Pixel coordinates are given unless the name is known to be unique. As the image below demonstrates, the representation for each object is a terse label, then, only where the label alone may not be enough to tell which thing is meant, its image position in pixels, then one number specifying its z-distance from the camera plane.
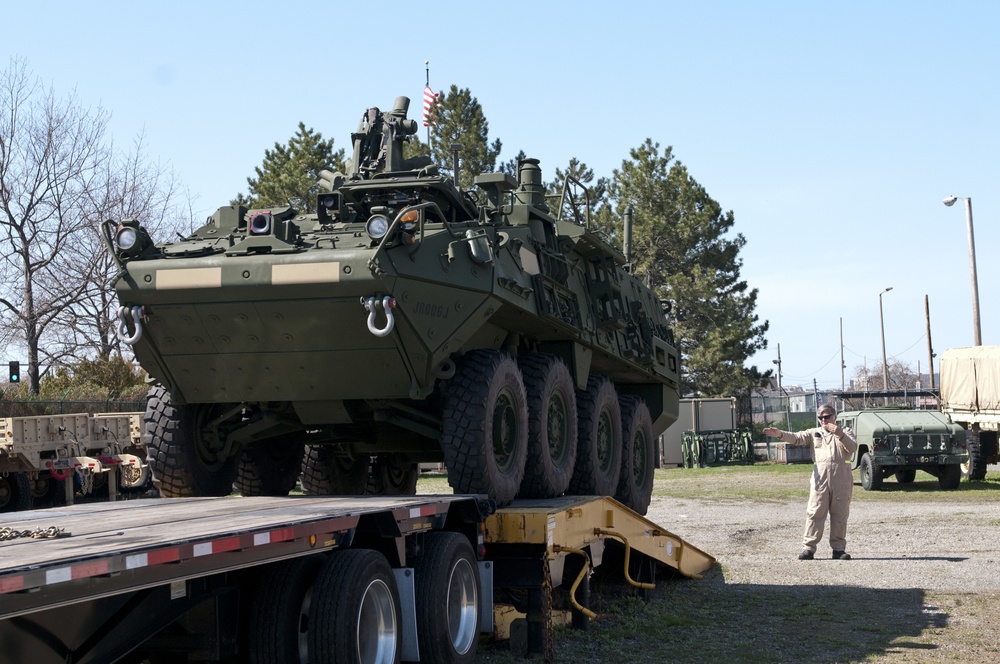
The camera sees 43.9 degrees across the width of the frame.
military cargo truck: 22.94
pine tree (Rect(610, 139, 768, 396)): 40.22
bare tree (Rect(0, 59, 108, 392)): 31.91
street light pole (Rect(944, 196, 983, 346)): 29.77
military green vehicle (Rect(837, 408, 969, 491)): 21.58
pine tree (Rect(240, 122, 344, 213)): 36.62
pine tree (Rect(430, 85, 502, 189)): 39.94
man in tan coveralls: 12.74
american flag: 22.62
